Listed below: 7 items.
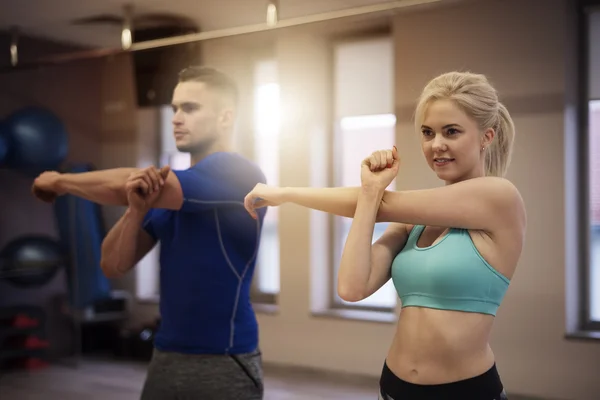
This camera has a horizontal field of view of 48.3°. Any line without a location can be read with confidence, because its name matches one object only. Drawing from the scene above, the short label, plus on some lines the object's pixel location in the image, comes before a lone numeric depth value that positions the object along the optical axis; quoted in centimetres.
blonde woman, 137
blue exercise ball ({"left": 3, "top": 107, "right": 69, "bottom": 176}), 462
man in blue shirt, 192
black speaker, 460
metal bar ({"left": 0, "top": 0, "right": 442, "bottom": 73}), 265
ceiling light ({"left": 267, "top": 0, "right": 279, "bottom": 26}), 288
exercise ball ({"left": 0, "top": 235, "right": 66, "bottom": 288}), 484
